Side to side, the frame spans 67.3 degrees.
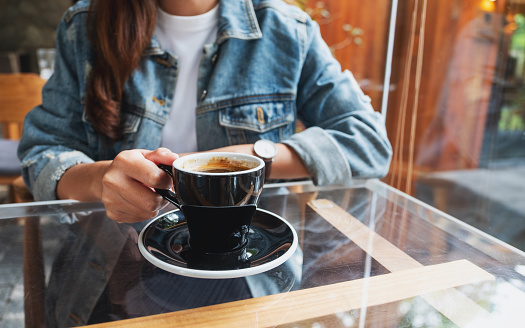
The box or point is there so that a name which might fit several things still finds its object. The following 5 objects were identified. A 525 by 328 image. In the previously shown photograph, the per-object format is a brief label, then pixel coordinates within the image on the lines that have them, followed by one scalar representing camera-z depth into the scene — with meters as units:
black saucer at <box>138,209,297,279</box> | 0.39
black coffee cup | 0.42
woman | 0.79
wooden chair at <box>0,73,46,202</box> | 1.44
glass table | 0.35
